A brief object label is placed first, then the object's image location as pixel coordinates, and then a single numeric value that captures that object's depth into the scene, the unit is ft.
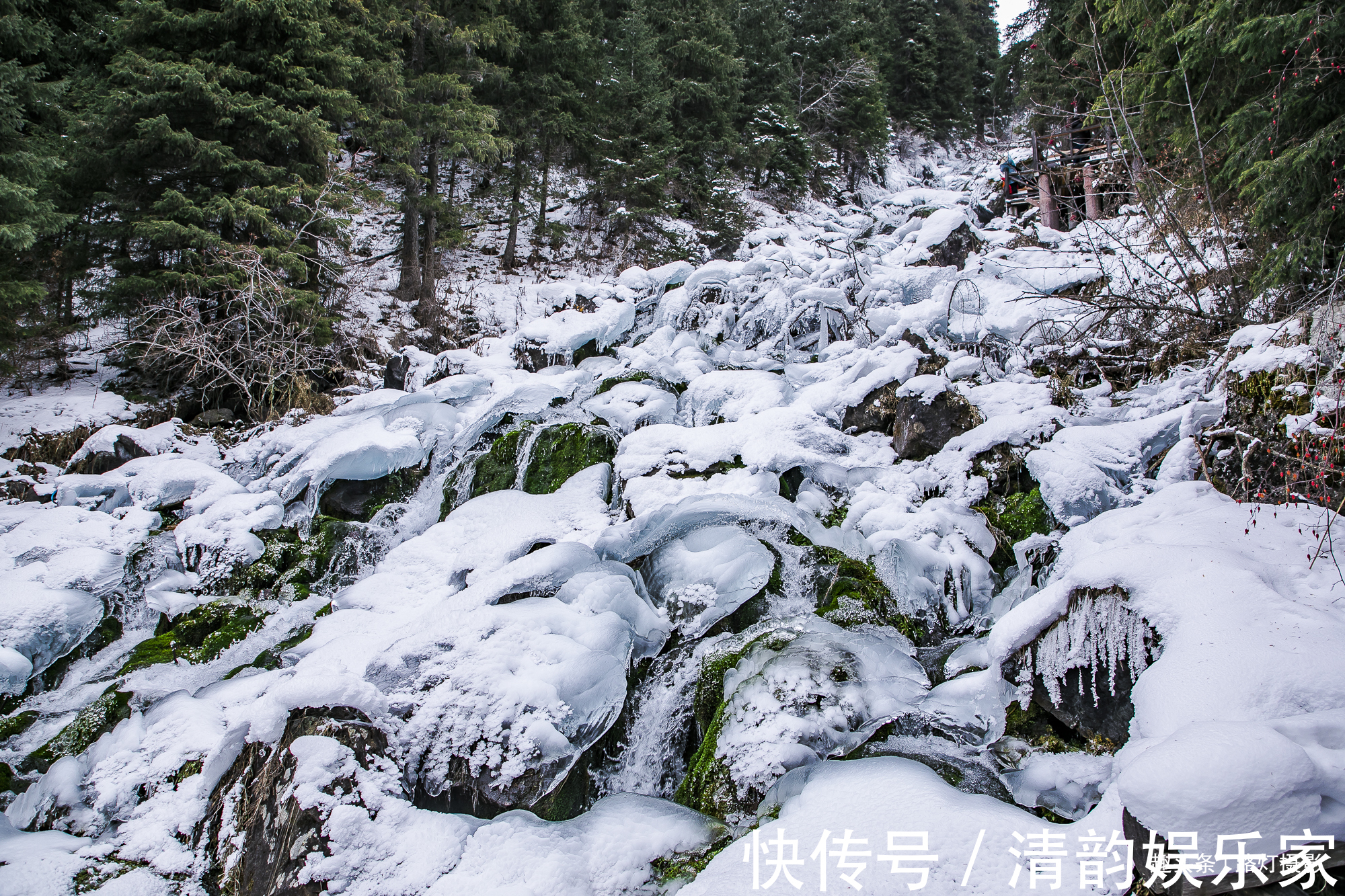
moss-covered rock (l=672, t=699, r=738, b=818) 10.27
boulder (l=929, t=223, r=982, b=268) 32.27
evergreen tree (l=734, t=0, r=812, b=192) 56.85
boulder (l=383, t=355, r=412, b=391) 31.68
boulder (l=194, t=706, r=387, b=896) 9.86
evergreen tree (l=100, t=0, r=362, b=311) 27.68
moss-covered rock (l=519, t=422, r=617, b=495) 21.17
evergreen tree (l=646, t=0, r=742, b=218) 52.16
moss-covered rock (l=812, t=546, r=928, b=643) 13.97
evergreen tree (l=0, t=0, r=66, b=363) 22.88
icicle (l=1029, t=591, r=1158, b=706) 9.66
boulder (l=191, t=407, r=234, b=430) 28.63
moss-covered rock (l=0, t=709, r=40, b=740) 14.51
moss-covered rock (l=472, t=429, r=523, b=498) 21.70
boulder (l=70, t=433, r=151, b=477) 23.88
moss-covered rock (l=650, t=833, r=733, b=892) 9.05
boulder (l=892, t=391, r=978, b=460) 17.78
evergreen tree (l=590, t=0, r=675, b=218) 47.65
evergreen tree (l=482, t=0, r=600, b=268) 47.62
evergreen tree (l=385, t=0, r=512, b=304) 39.40
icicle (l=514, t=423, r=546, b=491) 21.52
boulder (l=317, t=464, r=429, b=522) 22.00
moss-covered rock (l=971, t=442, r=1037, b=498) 15.96
